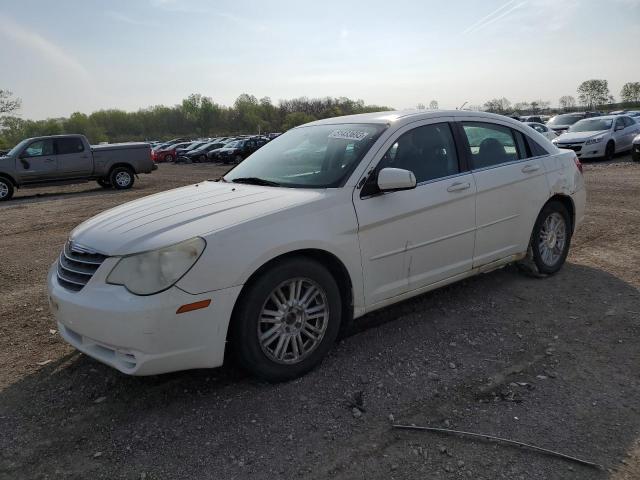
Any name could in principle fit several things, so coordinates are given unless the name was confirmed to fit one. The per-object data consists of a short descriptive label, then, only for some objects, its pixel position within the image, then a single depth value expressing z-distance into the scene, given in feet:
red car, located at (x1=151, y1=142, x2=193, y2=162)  141.94
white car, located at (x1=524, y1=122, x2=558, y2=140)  71.24
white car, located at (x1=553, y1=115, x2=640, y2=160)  59.93
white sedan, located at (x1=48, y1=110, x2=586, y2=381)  9.87
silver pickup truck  55.26
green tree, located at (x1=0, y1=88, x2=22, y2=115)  183.83
